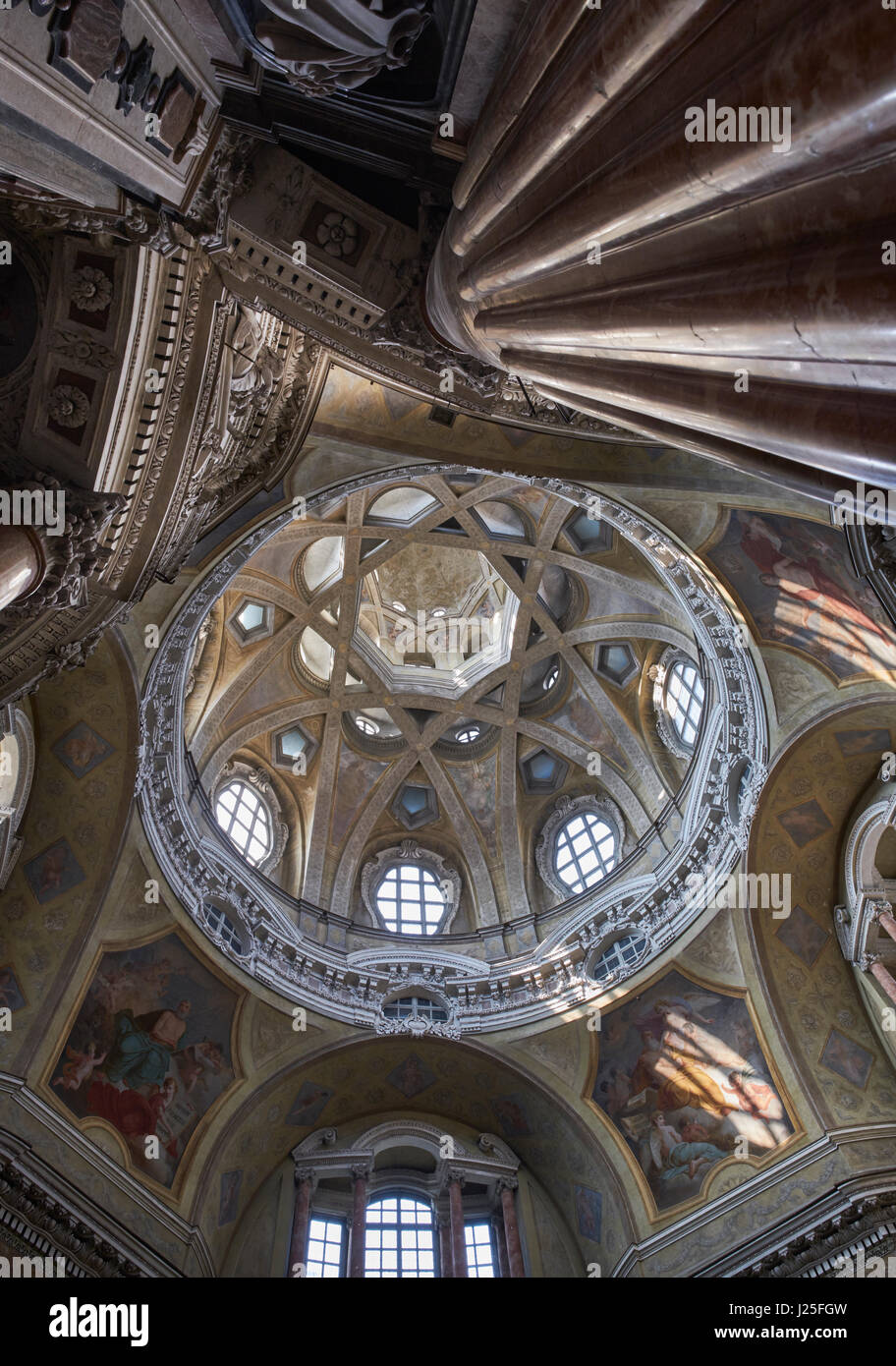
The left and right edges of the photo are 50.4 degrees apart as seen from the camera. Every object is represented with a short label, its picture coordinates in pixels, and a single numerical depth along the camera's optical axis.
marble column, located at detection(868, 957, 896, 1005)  13.14
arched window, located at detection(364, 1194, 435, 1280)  14.39
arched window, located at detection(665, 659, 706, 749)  17.30
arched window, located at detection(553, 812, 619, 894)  18.81
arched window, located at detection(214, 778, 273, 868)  17.80
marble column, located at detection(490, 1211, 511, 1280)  14.50
